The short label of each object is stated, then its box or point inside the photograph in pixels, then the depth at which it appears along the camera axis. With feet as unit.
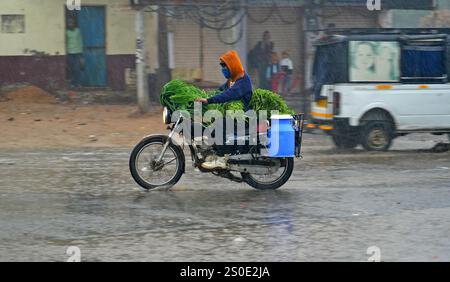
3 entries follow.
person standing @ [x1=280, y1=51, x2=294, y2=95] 75.87
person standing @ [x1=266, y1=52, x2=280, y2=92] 75.97
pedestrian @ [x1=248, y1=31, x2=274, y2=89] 76.48
